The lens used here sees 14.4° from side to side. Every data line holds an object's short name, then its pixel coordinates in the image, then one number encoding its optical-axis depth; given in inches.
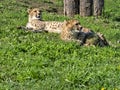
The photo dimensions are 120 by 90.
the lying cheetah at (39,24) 562.9
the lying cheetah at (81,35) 504.4
